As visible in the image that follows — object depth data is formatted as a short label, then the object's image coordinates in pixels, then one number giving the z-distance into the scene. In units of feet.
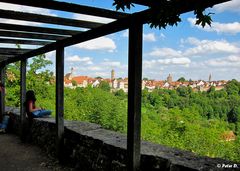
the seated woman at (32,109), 25.07
